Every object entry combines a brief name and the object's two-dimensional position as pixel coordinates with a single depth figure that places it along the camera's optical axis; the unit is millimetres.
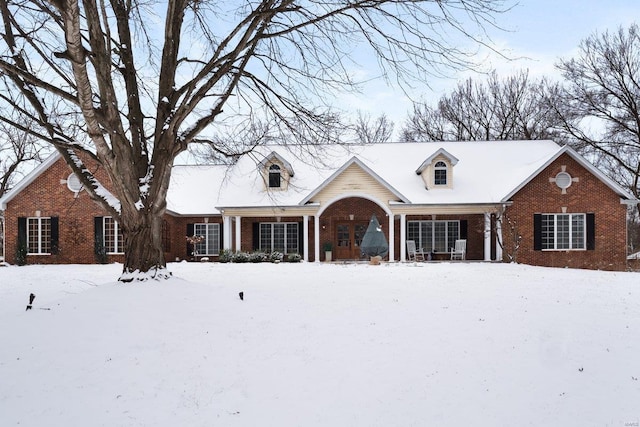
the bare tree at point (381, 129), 38434
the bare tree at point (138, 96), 9258
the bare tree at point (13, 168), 32706
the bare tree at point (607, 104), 29312
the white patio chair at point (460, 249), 22188
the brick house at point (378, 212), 21391
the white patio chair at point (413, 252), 22344
